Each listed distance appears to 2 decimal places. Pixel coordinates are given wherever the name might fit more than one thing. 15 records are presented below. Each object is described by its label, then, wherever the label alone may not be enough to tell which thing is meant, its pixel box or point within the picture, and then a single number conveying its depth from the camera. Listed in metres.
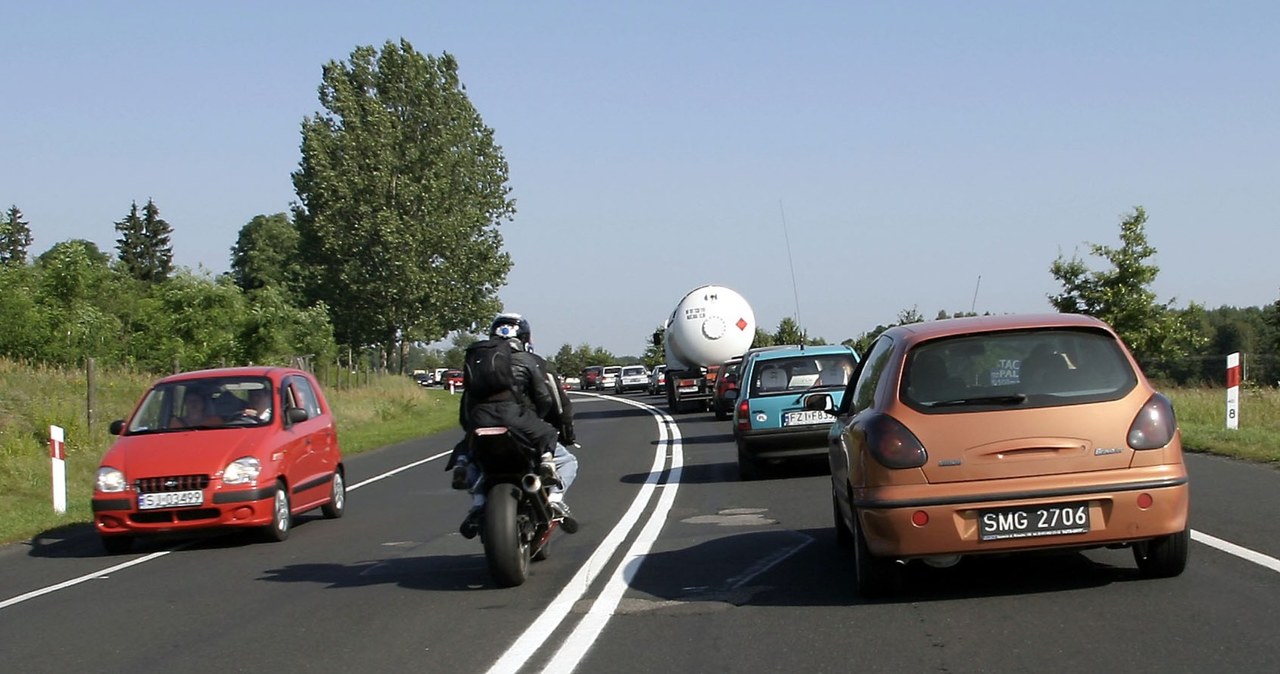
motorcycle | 9.09
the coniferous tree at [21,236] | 127.69
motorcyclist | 9.27
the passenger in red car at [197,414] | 13.90
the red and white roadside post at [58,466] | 16.48
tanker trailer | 41.56
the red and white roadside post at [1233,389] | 20.73
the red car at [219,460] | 12.63
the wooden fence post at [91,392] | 23.01
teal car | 17.25
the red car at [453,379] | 99.76
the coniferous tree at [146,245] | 131.38
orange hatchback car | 7.59
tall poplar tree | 65.00
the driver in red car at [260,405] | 13.98
